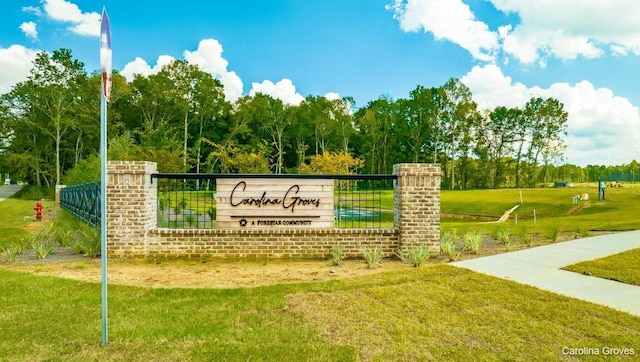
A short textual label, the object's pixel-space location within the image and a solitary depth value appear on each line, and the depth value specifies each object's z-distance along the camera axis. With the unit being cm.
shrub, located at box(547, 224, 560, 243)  967
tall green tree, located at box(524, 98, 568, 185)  6762
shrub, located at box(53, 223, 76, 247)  1023
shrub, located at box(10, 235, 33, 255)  937
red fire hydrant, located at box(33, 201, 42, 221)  1772
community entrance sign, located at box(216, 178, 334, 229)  897
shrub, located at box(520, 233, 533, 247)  936
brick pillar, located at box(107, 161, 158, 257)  868
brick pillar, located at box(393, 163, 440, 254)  880
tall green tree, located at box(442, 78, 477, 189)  6488
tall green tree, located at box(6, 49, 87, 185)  4412
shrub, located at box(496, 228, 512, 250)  915
